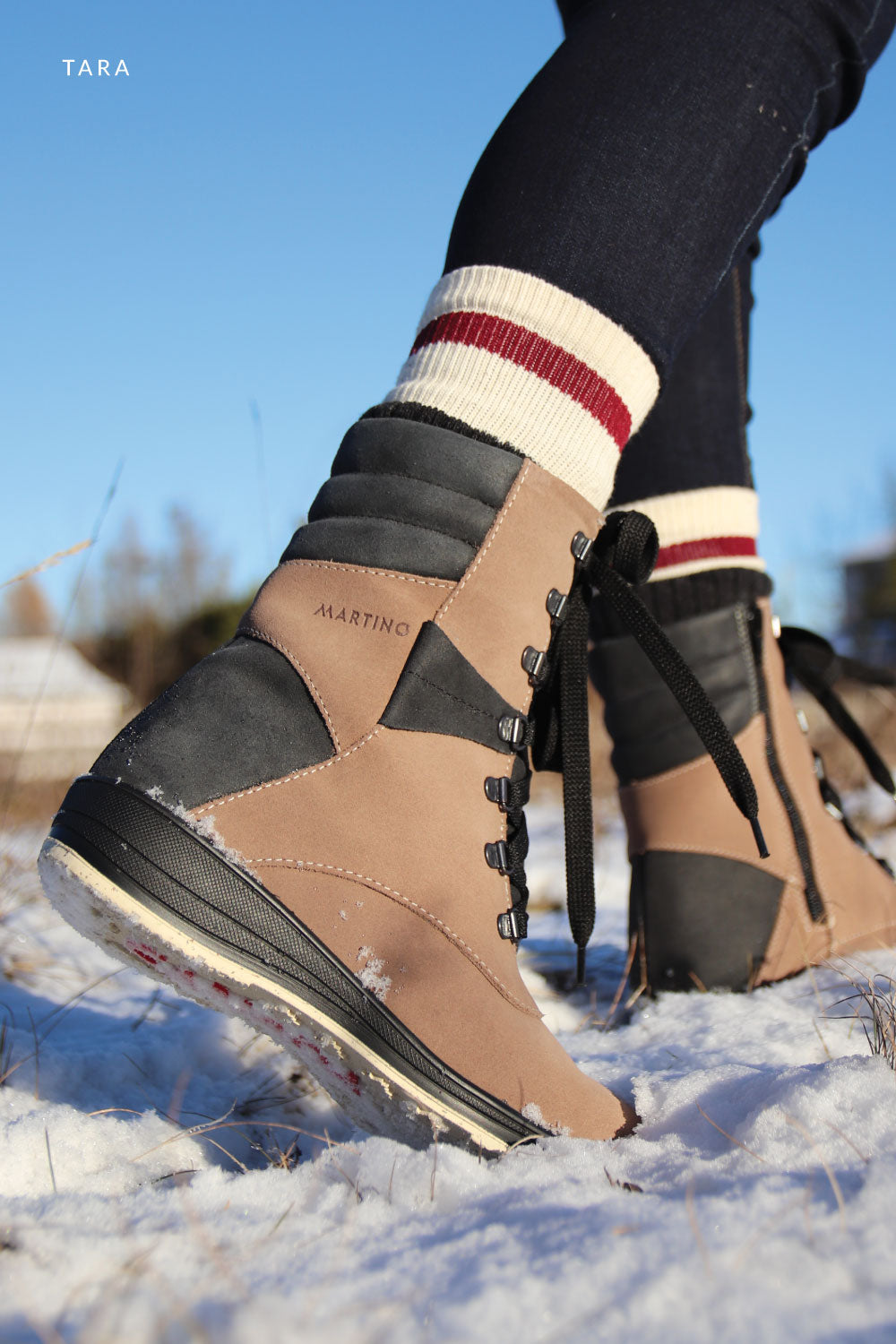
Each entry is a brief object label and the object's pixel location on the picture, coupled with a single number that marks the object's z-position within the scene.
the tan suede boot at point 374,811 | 0.82
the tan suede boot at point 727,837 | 1.29
